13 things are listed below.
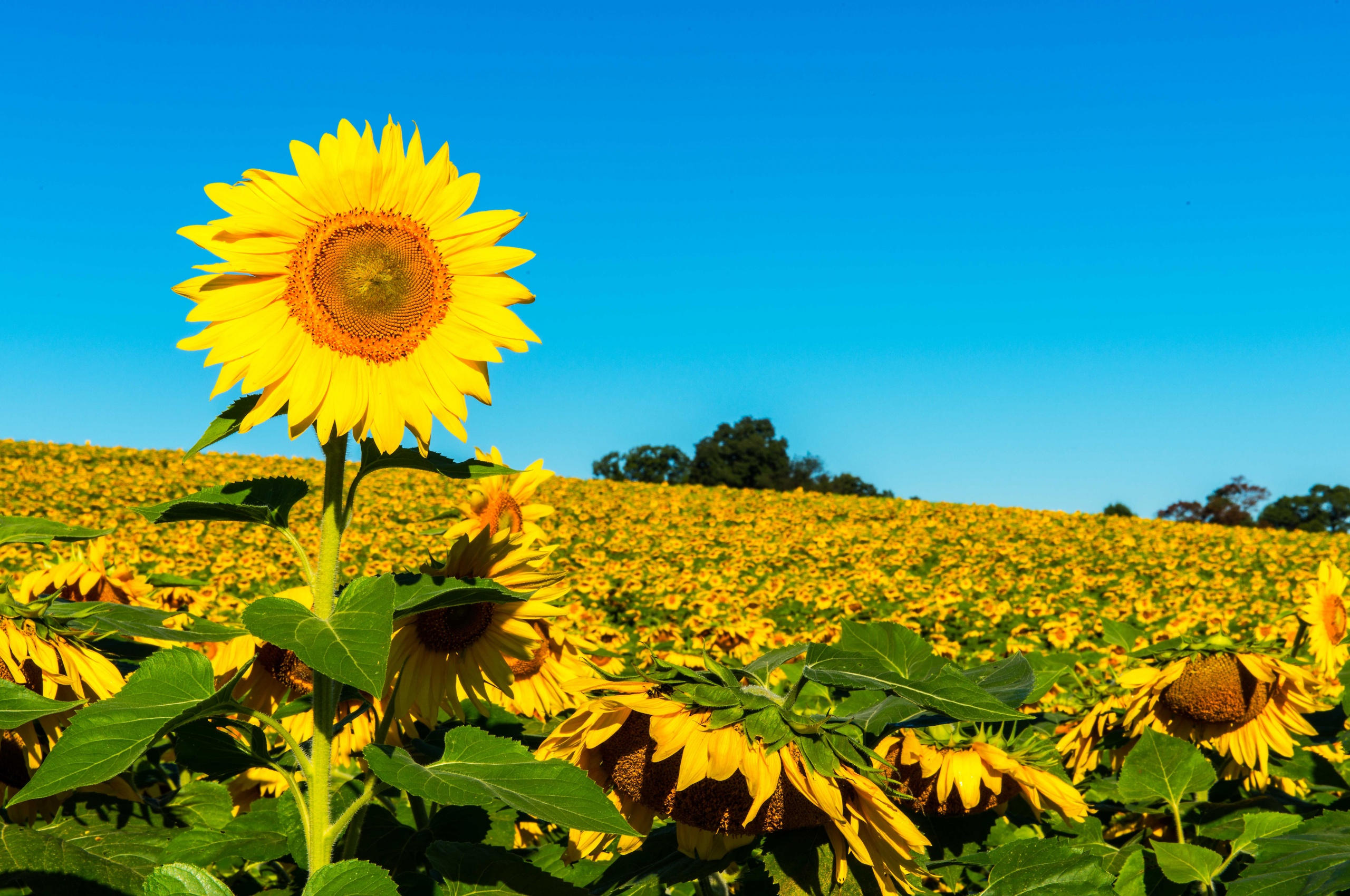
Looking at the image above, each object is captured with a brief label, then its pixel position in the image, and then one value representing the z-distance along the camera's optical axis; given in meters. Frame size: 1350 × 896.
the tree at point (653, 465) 53.72
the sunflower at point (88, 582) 2.35
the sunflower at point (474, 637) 1.85
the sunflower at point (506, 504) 2.58
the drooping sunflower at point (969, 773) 1.80
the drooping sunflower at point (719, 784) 1.28
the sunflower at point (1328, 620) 2.91
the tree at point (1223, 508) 42.59
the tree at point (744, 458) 50.69
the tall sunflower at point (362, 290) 1.57
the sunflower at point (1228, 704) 2.35
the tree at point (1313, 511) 36.72
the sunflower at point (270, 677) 2.31
